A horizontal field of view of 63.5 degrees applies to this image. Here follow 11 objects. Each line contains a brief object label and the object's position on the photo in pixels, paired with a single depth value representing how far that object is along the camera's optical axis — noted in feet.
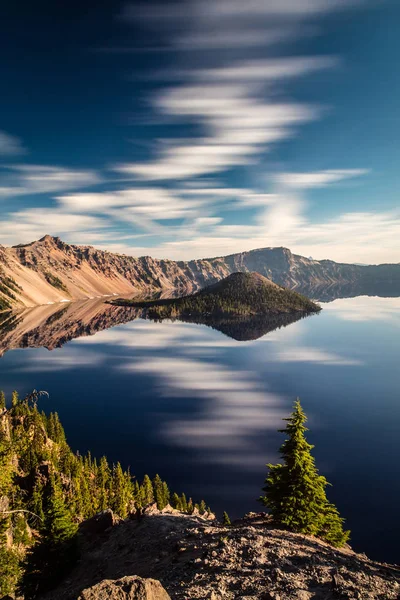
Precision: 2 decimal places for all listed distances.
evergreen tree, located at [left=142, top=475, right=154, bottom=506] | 217.91
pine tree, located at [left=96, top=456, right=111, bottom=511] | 223.71
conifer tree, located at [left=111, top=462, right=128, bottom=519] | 215.06
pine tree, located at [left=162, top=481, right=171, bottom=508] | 212.48
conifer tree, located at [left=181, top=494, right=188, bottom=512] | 196.75
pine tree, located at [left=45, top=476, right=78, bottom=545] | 105.09
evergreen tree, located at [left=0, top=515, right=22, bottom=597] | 68.28
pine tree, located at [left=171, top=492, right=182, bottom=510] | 194.78
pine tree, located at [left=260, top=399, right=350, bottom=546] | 93.40
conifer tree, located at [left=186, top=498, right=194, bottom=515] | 196.06
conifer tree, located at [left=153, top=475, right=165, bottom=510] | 204.95
